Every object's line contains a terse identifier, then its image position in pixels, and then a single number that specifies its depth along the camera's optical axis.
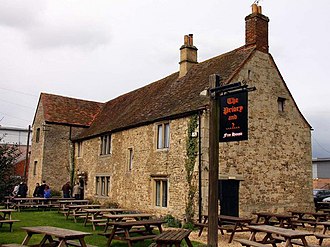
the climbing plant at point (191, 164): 15.20
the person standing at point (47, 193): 22.89
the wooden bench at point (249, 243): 8.73
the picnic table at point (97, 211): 13.70
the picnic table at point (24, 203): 20.56
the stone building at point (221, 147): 15.58
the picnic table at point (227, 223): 11.58
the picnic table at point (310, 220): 13.12
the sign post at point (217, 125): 8.09
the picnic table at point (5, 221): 12.86
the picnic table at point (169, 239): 7.69
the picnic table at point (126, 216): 11.57
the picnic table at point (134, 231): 9.98
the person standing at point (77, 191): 23.45
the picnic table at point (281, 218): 12.69
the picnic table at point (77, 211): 16.12
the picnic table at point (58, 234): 7.86
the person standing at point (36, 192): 24.19
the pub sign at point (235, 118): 9.17
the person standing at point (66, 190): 23.70
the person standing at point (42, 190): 24.38
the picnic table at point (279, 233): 8.61
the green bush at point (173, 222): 15.31
